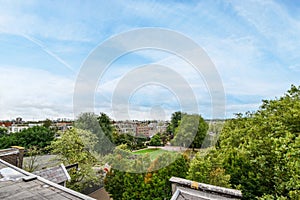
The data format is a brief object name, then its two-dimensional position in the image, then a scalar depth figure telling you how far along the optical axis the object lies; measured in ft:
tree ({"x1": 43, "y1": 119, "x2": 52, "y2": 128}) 120.90
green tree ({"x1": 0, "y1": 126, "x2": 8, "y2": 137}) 111.29
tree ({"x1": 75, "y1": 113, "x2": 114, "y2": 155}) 64.03
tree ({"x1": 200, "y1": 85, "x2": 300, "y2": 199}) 17.80
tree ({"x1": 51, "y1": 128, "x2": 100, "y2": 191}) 38.71
